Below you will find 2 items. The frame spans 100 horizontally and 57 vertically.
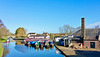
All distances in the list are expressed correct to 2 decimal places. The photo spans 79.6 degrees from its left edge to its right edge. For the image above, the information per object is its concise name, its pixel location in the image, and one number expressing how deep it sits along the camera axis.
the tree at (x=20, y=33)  58.59
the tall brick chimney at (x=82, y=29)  15.86
